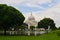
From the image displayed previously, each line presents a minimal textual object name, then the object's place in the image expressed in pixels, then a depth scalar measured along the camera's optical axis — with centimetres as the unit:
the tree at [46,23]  4335
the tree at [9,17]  2024
